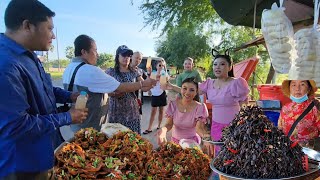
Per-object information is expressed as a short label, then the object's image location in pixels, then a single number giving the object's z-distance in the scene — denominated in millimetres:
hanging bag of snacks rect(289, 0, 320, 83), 1401
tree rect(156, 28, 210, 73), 20484
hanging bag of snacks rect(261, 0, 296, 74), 1447
